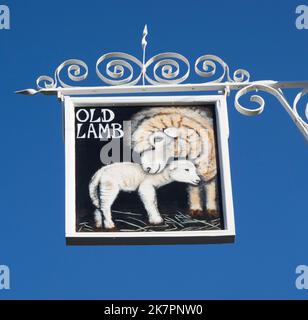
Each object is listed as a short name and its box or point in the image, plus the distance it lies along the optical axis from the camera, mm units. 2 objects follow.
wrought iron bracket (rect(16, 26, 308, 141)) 11266
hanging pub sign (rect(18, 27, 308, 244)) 10508
